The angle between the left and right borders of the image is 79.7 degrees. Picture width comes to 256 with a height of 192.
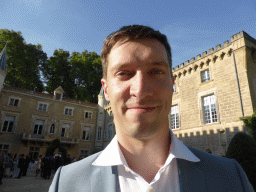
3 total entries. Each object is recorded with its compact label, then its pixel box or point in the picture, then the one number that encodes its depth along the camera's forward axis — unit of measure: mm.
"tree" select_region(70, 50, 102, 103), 31373
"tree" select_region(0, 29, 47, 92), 26250
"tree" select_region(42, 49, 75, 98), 31016
